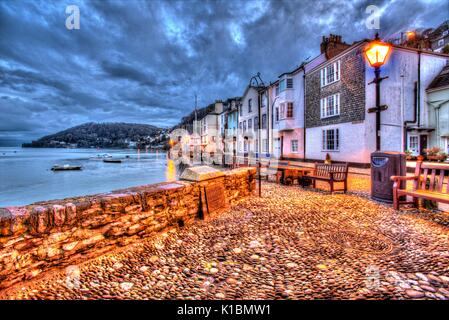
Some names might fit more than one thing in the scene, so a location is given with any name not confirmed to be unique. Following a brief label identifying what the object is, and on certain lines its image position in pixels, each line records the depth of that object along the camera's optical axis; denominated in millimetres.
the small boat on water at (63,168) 39844
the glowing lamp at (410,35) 22916
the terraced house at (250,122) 30611
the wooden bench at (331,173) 7640
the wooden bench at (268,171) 12105
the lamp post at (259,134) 29542
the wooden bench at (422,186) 4938
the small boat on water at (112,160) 58750
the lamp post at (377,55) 6363
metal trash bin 5930
